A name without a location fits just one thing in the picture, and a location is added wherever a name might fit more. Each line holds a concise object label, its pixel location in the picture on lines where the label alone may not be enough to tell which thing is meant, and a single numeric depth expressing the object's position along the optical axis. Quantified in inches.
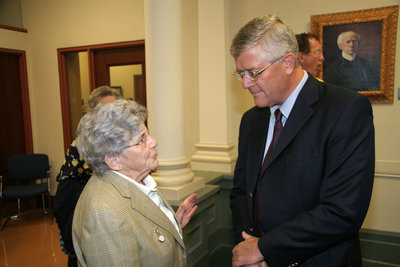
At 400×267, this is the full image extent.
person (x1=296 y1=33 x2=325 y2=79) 104.1
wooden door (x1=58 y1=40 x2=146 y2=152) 172.9
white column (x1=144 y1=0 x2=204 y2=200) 97.0
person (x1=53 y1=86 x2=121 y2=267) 70.7
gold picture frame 109.1
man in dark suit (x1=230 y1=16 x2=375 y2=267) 47.3
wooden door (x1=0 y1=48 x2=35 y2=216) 192.4
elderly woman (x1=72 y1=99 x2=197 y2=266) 45.9
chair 178.6
